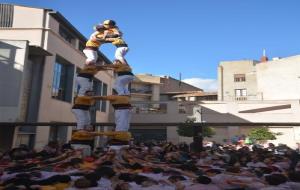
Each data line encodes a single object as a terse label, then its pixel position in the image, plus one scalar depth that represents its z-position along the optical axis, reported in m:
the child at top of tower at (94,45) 8.57
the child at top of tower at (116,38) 8.44
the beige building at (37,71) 19.03
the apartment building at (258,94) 41.00
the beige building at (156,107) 43.00
